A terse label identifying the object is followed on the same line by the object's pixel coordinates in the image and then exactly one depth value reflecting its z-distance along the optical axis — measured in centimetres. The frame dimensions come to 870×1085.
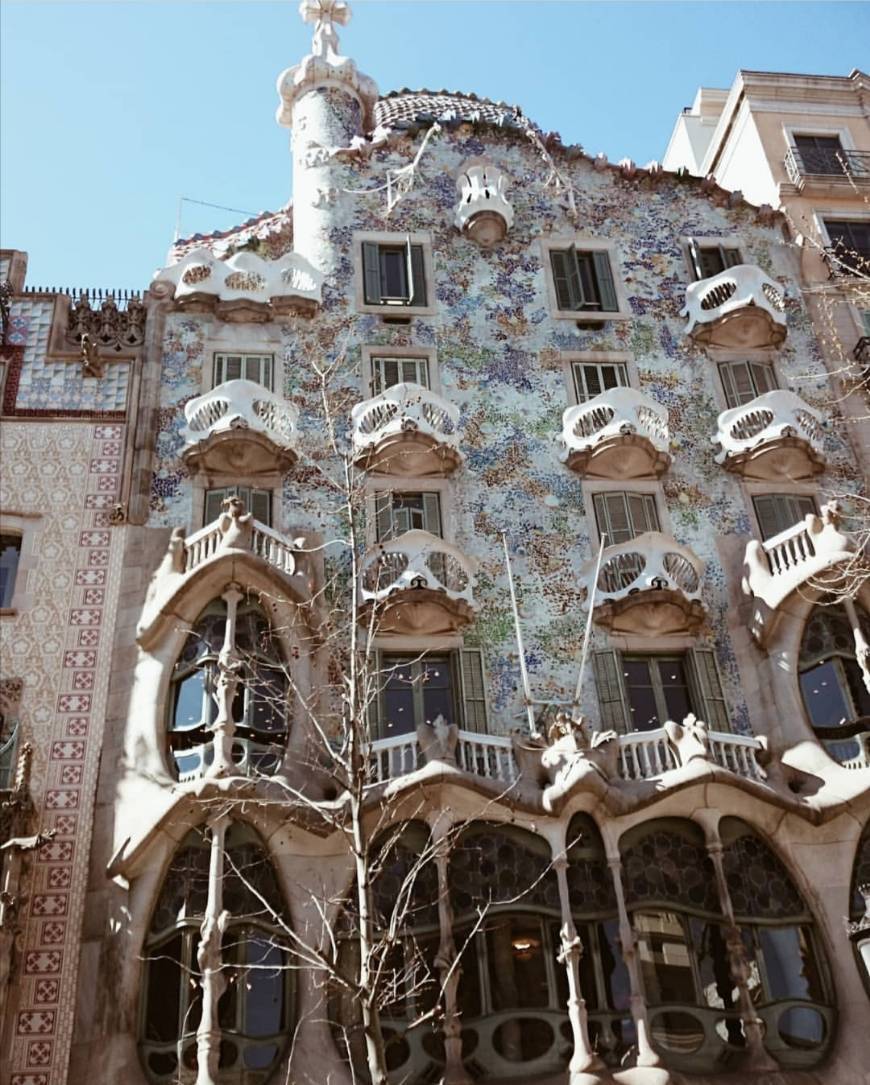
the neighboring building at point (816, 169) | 2247
